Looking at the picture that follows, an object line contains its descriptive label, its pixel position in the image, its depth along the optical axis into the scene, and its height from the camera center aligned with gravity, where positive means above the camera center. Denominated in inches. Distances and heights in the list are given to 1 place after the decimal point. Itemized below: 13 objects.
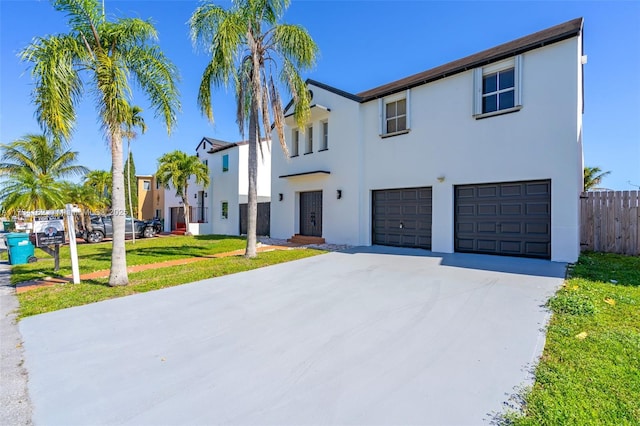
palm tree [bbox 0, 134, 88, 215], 541.0 +87.2
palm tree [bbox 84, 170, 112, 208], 968.3 +97.4
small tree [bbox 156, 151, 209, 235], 814.5 +113.2
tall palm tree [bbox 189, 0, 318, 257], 363.6 +193.8
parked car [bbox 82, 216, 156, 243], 764.0 -47.6
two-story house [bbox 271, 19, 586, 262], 333.4 +76.7
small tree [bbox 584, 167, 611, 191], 860.6 +105.6
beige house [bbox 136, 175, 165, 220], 1259.2 +61.3
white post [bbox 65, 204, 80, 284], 285.4 -29.4
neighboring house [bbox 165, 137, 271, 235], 819.4 +61.4
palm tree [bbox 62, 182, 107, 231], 757.9 +28.6
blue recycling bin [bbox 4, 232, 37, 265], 434.0 -55.3
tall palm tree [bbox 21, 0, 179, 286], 243.3 +120.8
